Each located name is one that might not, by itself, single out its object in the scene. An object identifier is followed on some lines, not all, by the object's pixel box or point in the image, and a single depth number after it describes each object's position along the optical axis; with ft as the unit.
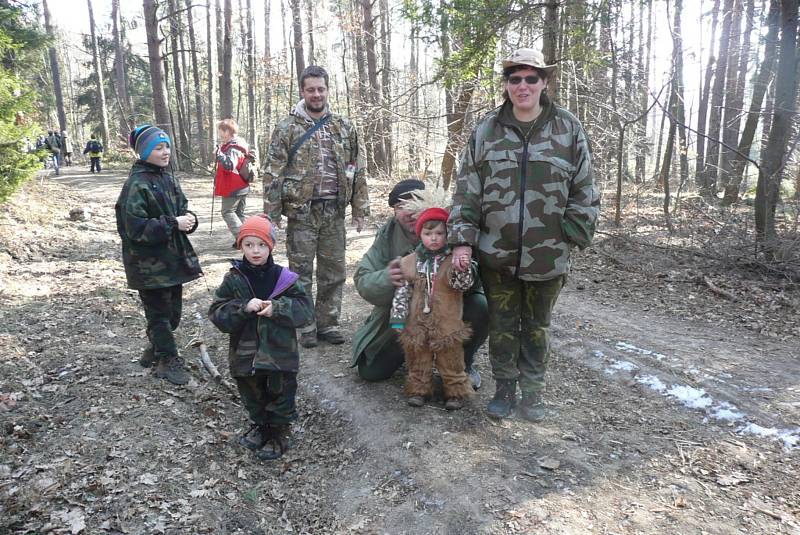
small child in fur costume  11.68
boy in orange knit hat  10.19
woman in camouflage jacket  10.54
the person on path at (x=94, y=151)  72.84
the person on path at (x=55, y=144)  67.95
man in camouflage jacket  15.46
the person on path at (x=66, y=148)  88.15
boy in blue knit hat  12.59
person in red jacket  26.50
